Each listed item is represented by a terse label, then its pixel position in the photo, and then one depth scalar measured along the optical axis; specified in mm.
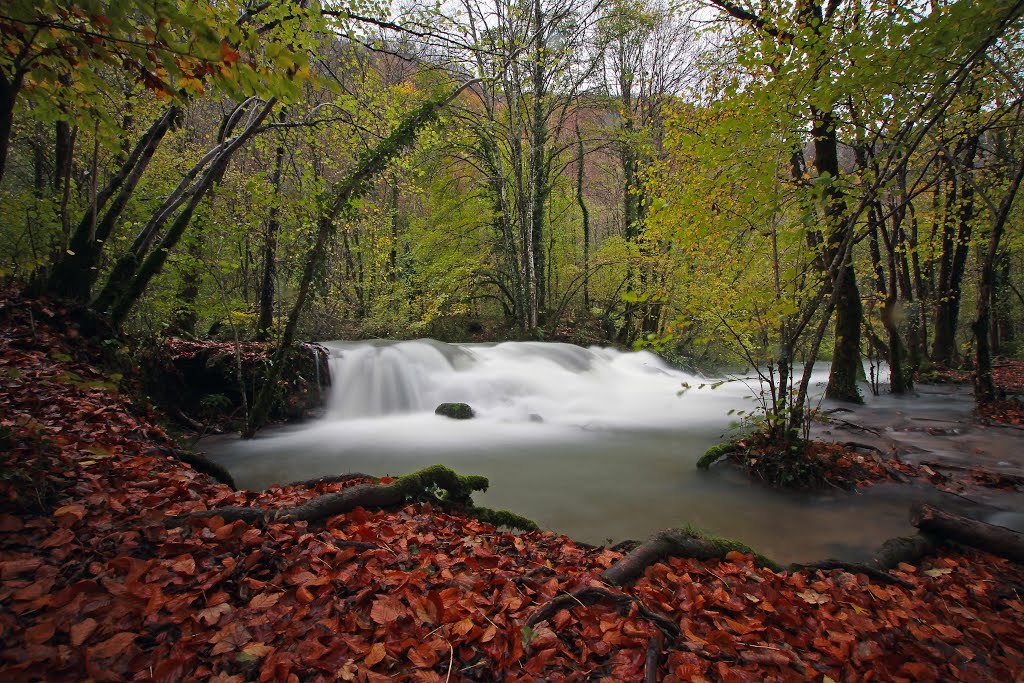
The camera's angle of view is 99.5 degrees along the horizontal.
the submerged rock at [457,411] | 9422
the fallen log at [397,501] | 2678
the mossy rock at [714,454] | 5820
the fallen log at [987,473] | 4695
